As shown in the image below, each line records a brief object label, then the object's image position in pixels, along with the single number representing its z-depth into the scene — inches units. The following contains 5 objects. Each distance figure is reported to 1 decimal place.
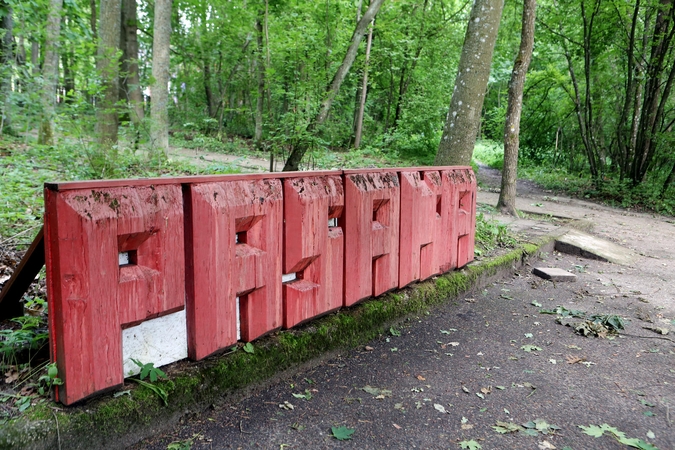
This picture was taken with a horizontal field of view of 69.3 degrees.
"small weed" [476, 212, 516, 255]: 231.3
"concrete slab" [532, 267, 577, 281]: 221.3
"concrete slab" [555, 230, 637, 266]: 269.0
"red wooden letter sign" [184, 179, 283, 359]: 94.0
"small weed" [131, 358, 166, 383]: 88.4
